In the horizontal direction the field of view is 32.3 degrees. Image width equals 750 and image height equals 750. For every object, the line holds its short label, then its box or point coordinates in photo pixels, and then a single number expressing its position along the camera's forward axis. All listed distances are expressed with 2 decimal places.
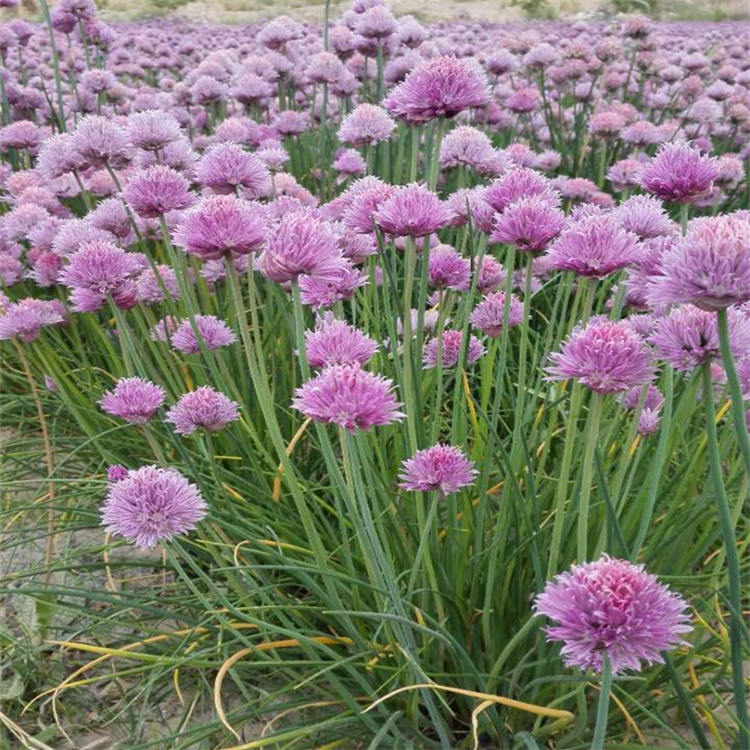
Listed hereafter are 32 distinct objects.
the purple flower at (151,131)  0.67
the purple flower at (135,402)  0.53
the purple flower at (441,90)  0.53
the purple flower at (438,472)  0.48
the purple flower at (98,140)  0.65
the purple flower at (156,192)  0.57
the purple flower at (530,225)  0.49
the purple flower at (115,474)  0.54
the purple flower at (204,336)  0.62
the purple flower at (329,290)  0.54
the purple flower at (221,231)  0.48
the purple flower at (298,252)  0.45
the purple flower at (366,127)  0.69
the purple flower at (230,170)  0.59
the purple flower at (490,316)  0.57
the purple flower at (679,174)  0.47
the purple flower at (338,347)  0.46
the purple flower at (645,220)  0.51
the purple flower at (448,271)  0.57
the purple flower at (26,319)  0.66
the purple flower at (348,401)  0.41
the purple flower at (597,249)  0.45
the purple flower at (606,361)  0.41
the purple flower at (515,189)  0.52
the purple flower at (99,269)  0.59
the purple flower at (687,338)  0.41
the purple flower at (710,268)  0.37
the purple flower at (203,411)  0.54
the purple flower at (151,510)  0.46
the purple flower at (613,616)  0.36
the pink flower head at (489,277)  0.61
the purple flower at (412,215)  0.49
